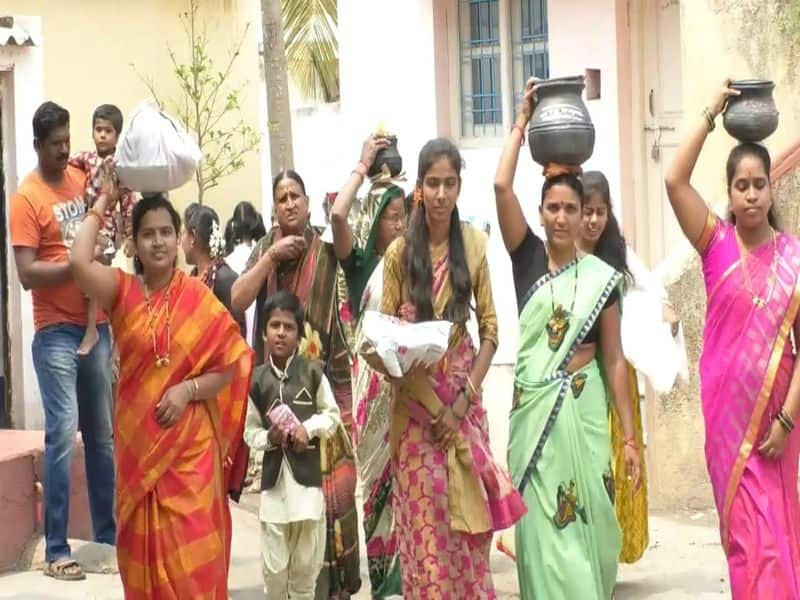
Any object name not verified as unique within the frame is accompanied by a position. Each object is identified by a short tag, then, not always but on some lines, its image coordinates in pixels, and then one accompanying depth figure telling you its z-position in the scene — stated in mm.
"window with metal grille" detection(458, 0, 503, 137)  13109
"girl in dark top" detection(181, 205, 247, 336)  9609
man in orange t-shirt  8148
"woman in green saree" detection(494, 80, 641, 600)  6523
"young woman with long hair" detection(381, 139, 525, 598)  6582
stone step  8773
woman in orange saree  6445
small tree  14523
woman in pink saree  6258
